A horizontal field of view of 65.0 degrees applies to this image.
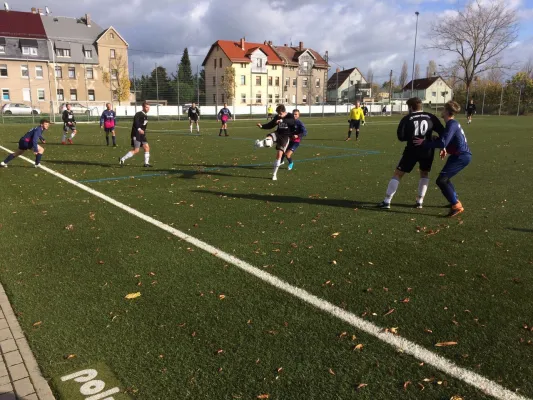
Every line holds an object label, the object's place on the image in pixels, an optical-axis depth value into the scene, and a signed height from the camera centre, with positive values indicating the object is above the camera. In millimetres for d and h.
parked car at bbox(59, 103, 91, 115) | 46972 +923
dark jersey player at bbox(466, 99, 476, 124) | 36419 +845
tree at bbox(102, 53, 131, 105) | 58062 +5264
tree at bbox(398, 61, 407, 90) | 119750 +11767
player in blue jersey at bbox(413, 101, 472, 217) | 7043 -516
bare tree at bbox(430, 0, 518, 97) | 63094 +10180
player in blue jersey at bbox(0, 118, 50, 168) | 12133 -679
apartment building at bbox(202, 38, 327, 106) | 72875 +8669
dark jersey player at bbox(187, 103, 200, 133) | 27344 +175
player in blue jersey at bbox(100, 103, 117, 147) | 19219 -165
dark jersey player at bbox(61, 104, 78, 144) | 21000 -285
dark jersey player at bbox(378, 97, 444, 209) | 7234 -354
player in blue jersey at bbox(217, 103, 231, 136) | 25572 +52
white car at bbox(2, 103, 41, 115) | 45531 +753
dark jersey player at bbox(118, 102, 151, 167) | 12700 -460
